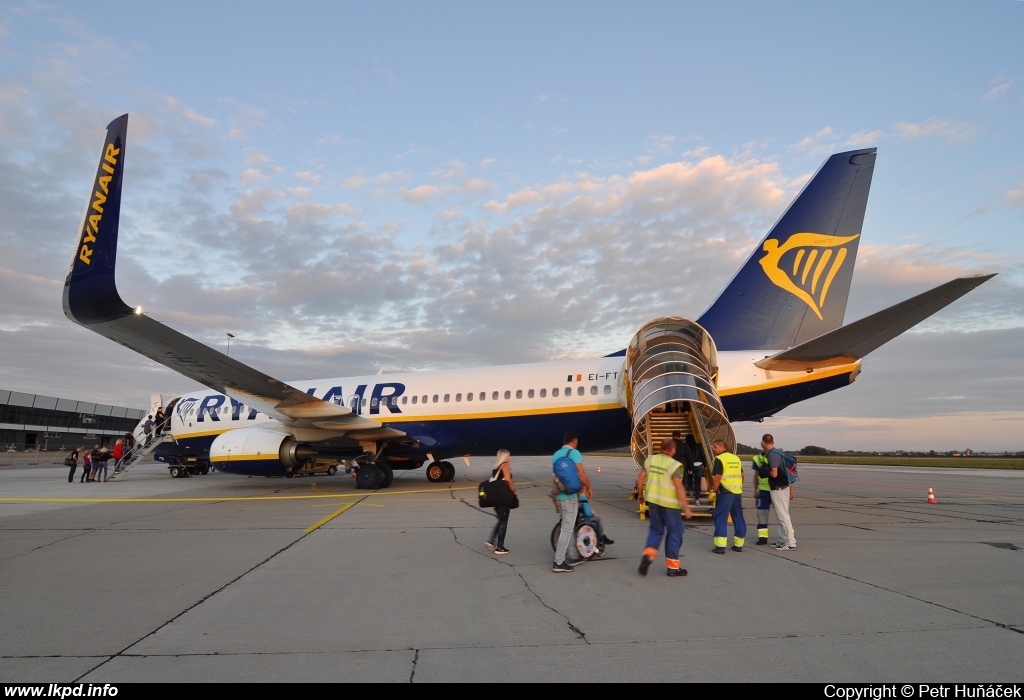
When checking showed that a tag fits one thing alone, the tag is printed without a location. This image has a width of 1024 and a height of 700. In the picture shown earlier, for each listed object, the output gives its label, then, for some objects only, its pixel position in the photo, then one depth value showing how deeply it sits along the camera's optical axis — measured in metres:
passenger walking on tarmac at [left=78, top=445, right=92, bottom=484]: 21.42
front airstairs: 23.52
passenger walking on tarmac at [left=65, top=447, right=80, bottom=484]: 21.56
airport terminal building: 62.69
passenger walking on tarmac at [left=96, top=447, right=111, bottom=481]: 21.89
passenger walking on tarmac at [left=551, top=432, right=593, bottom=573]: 6.80
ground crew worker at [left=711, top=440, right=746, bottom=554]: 7.91
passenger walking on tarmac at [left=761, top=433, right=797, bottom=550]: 8.11
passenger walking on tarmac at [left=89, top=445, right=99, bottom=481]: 21.91
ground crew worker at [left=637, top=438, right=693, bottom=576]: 6.52
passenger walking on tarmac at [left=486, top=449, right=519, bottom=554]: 7.54
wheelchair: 7.15
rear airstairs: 12.04
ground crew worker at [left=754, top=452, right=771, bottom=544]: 8.61
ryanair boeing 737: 11.21
